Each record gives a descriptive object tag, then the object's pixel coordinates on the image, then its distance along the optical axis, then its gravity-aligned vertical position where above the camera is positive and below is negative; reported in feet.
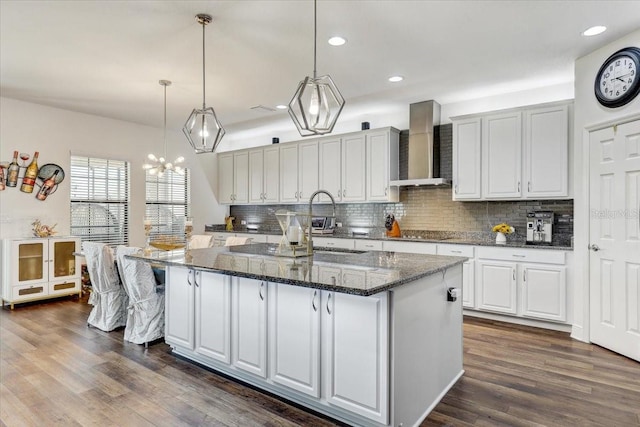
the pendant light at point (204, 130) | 10.48 +2.28
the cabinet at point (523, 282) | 13.29 -2.43
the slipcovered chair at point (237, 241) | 14.88 -1.09
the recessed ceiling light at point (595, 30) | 10.32 +4.99
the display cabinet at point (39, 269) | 16.29 -2.49
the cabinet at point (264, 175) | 22.47 +2.29
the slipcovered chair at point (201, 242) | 17.72 -1.31
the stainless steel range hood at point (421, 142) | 16.93 +3.18
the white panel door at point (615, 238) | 10.81 -0.68
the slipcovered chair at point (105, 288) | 13.24 -2.62
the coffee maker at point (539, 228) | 14.24 -0.49
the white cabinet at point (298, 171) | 20.68 +2.34
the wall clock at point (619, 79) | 10.49 +3.87
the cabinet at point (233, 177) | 24.12 +2.31
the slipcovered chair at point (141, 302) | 11.93 -2.81
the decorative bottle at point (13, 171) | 16.85 +1.78
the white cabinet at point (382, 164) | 17.97 +2.32
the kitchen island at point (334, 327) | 6.77 -2.35
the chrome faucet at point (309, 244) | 10.04 -0.79
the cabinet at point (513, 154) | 13.85 +2.30
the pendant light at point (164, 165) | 14.76 +1.95
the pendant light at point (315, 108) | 7.56 +2.11
